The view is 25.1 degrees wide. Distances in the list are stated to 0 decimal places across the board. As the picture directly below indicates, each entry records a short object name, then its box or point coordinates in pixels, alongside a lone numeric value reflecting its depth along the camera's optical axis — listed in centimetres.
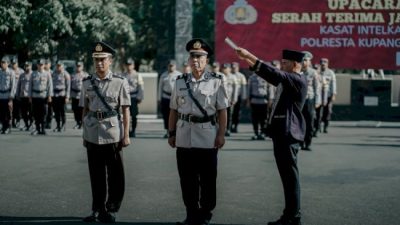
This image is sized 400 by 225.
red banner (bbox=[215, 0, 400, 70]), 2817
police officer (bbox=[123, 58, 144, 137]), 1948
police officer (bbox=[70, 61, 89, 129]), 2305
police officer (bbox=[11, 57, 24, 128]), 2329
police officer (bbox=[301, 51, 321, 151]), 1677
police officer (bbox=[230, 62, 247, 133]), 2222
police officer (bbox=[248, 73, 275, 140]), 1991
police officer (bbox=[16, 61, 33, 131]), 2139
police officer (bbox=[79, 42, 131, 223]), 873
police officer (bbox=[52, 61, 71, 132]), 2211
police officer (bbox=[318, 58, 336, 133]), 2153
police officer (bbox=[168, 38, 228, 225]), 846
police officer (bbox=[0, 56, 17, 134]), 2103
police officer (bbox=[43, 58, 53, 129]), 2298
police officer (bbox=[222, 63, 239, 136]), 2103
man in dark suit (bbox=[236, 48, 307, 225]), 850
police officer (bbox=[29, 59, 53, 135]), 2048
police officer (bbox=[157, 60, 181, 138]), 1920
